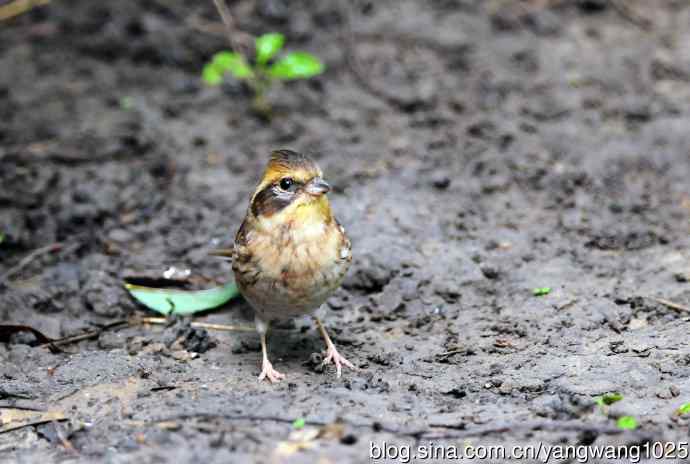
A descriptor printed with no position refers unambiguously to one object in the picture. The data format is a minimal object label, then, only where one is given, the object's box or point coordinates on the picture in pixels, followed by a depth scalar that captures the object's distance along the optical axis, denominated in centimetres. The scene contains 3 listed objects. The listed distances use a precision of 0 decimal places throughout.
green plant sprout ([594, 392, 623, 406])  926
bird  1047
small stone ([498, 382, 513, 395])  999
